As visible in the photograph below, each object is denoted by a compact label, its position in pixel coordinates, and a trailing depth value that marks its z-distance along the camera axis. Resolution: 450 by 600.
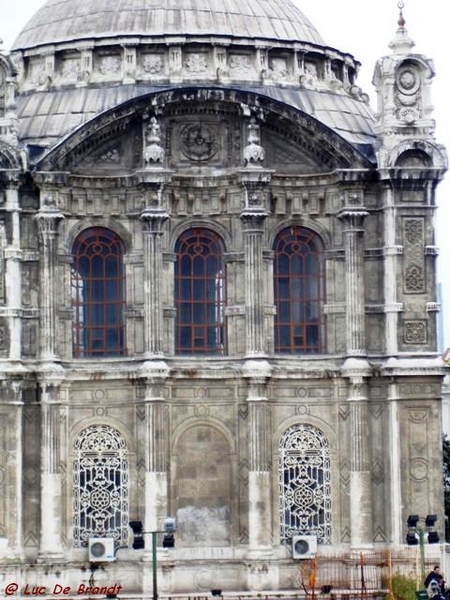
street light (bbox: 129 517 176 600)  50.56
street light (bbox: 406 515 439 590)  52.84
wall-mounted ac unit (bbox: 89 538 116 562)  55.69
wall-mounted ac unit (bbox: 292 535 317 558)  56.19
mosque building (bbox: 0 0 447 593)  56.09
